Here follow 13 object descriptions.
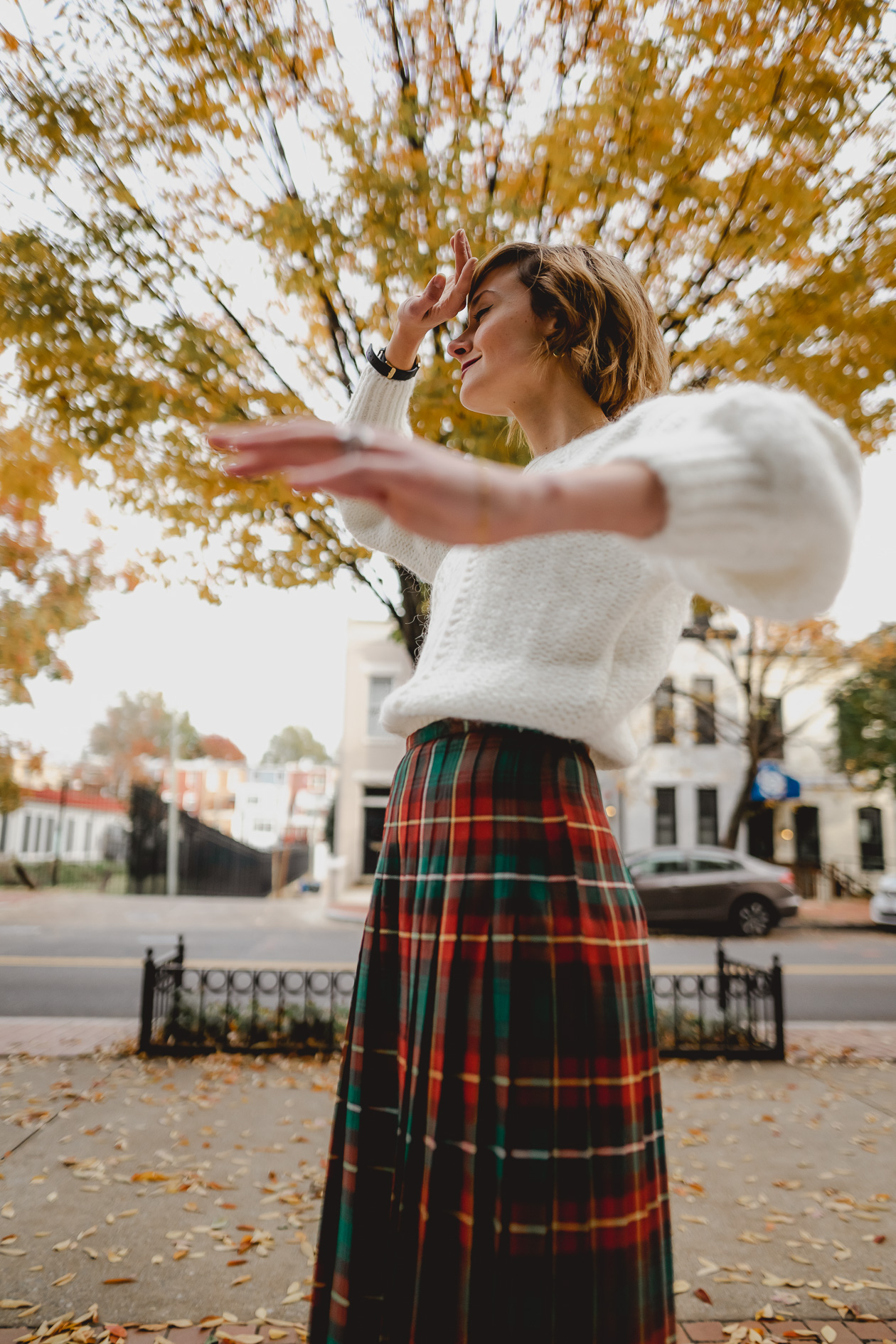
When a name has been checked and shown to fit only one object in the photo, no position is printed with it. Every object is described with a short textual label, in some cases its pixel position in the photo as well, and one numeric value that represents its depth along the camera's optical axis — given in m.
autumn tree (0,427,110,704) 8.22
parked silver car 13.54
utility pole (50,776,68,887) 20.28
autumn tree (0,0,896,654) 3.38
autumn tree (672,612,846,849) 14.82
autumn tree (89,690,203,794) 37.84
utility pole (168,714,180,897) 19.98
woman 0.75
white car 14.78
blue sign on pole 19.03
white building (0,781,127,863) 24.27
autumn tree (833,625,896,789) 18.75
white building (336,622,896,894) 21.05
